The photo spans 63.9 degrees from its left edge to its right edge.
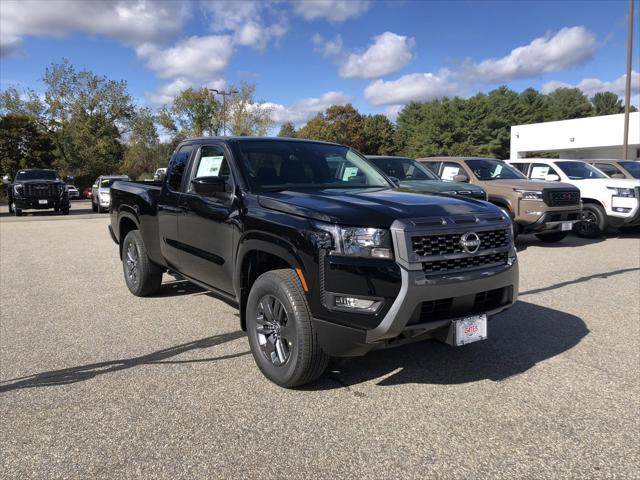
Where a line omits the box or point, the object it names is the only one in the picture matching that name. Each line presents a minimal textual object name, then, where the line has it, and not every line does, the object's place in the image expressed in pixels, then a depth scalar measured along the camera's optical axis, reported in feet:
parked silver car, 78.23
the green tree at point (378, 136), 253.24
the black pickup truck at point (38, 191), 69.26
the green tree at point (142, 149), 175.01
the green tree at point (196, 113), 163.63
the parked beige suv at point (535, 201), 32.09
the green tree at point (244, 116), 164.55
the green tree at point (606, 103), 305.12
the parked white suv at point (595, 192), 36.42
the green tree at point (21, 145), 134.51
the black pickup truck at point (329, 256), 10.40
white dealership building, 134.41
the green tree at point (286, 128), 377.09
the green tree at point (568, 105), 272.43
